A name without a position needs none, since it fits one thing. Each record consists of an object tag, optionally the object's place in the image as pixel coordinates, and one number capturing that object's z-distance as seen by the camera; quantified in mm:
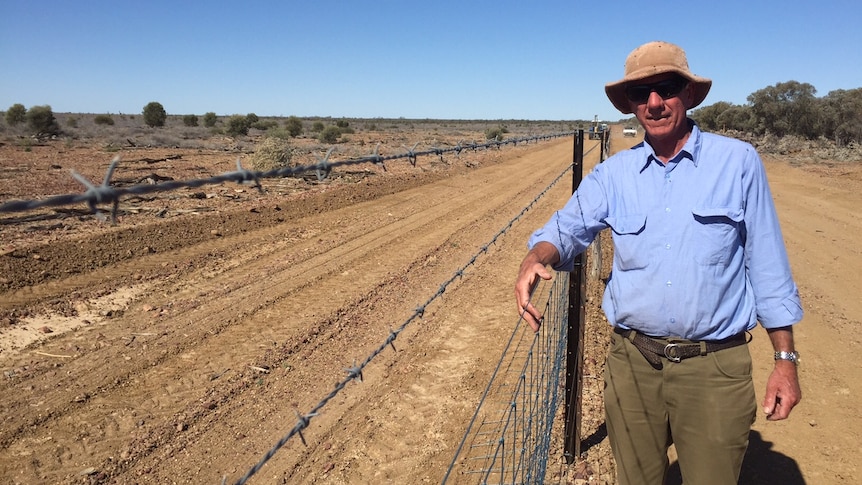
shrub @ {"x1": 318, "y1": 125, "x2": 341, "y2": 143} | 34919
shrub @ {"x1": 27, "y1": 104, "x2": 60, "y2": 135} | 30891
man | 1916
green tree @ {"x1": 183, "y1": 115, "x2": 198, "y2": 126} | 50297
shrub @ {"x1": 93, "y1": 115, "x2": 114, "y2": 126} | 44562
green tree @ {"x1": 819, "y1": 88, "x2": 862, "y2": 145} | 24859
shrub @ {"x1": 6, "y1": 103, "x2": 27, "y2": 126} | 35375
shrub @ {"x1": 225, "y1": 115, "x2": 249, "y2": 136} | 36750
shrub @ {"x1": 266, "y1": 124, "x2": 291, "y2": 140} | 30484
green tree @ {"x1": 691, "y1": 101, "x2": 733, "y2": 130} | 39391
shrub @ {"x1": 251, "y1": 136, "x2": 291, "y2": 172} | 16828
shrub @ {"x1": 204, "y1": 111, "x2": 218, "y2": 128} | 51359
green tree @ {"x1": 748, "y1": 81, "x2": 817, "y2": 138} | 28172
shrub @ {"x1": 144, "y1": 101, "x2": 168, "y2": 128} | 44219
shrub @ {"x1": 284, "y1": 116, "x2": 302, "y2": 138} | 41312
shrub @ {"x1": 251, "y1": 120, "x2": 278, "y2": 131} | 43969
